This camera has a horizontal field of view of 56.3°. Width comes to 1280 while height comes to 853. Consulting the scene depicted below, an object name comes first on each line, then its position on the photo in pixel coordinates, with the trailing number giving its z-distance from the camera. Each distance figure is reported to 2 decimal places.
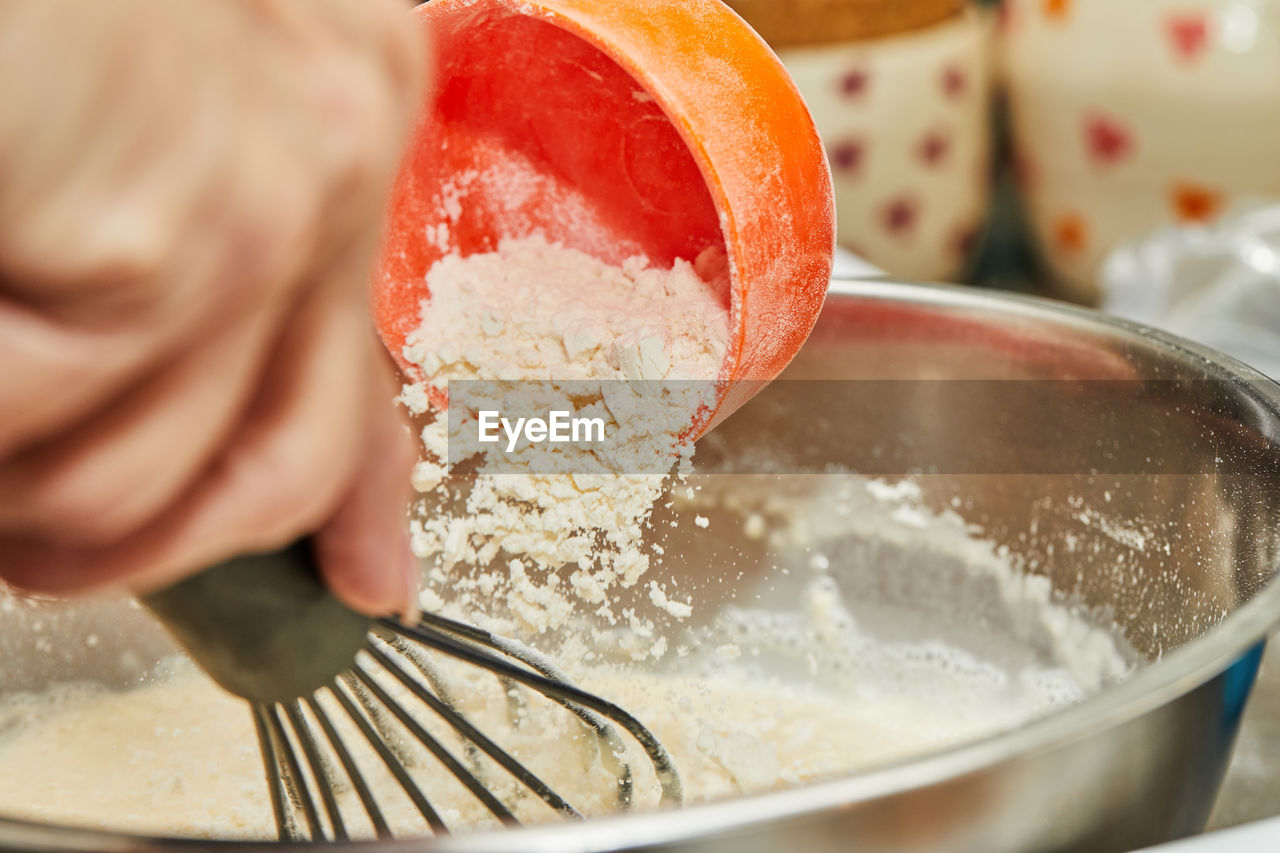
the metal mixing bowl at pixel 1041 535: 0.25
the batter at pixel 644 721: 0.50
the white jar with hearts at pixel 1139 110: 1.03
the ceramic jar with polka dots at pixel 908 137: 1.08
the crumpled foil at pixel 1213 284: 0.86
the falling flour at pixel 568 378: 0.44
